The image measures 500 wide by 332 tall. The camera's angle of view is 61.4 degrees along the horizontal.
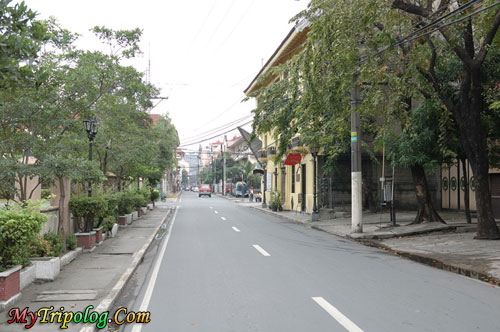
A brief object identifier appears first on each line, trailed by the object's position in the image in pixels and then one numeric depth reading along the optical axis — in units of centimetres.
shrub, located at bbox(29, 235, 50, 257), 872
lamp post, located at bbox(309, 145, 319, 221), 2311
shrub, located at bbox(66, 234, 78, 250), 1106
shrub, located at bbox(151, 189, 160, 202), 3668
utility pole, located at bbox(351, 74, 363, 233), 1600
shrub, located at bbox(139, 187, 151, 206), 2907
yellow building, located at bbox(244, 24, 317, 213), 2770
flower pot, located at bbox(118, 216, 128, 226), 1948
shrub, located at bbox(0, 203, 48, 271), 662
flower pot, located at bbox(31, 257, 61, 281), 813
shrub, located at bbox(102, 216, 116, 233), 1534
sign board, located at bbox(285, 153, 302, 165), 2765
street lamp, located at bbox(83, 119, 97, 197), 1381
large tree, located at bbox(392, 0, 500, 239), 1189
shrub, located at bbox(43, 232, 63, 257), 920
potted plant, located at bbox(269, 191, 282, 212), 3288
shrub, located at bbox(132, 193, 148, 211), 2224
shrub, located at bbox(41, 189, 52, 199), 1659
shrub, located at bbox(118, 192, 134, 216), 2016
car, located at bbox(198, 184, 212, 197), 7019
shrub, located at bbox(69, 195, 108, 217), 1207
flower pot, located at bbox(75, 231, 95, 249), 1216
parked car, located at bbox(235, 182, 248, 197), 6638
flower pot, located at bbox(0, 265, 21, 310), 623
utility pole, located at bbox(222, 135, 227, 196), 7831
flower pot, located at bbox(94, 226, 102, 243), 1332
